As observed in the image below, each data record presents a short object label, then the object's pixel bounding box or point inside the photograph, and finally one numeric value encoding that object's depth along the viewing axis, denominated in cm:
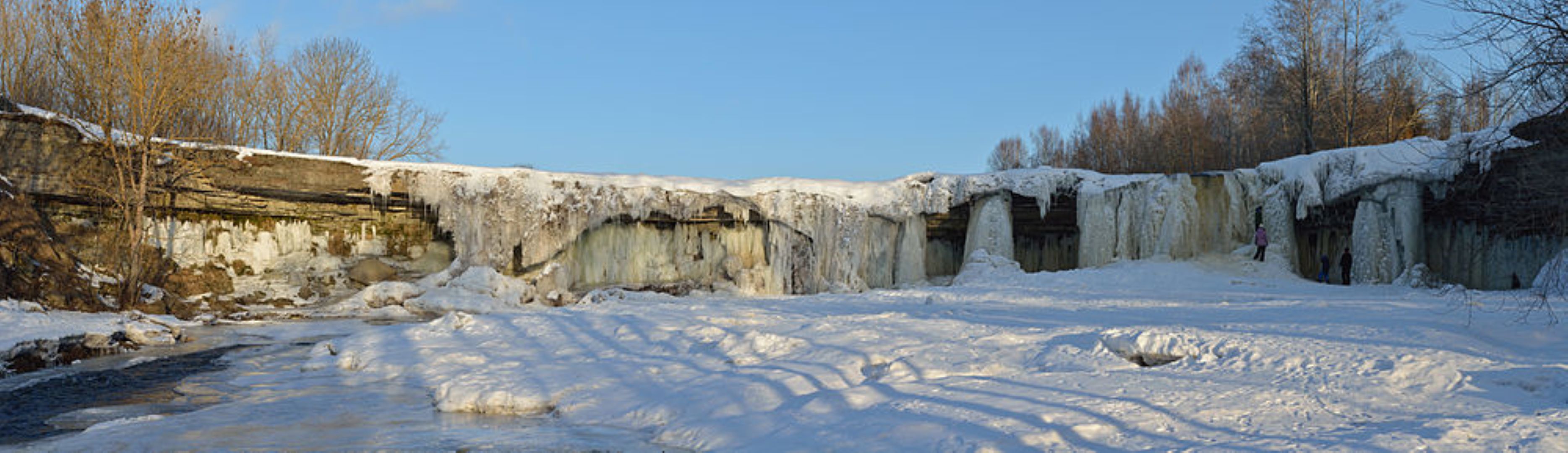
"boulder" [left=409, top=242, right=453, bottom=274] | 2198
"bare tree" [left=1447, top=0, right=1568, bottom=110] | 764
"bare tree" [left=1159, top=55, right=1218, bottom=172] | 3881
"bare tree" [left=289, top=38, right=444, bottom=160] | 3122
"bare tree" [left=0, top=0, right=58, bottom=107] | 2500
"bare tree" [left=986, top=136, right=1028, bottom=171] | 6128
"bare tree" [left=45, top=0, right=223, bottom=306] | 1764
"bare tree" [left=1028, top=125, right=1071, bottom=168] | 5378
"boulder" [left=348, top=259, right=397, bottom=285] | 2069
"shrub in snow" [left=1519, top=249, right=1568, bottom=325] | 830
